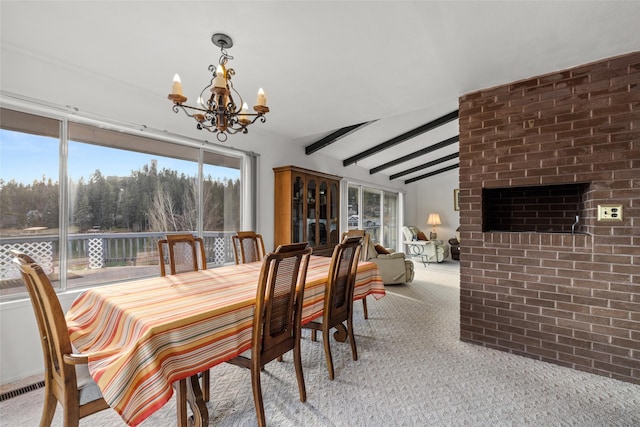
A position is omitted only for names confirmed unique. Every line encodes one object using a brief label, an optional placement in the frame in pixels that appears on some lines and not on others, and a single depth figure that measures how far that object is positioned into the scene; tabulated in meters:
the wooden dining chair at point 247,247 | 3.01
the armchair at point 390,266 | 4.84
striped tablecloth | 1.20
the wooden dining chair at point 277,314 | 1.59
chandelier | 1.73
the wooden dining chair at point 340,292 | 2.13
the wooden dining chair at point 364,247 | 3.44
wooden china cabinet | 4.09
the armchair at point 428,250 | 7.17
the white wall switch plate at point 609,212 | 2.16
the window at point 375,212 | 6.47
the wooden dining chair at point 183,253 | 2.45
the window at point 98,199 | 2.27
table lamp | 8.23
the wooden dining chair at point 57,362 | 1.24
